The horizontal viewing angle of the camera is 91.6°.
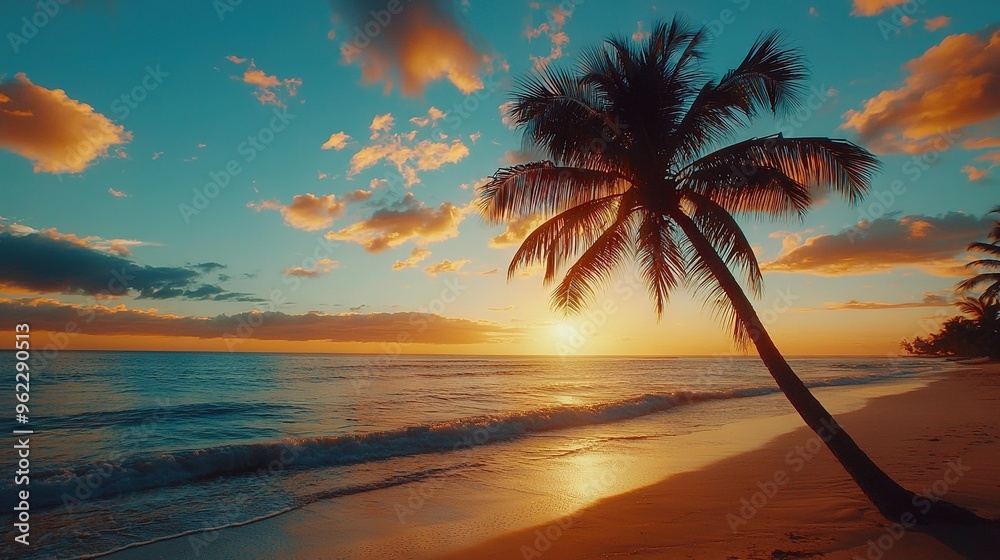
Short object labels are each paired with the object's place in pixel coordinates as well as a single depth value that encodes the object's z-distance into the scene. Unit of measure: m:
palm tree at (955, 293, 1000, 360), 50.90
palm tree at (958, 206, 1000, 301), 32.19
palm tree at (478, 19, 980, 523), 6.03
